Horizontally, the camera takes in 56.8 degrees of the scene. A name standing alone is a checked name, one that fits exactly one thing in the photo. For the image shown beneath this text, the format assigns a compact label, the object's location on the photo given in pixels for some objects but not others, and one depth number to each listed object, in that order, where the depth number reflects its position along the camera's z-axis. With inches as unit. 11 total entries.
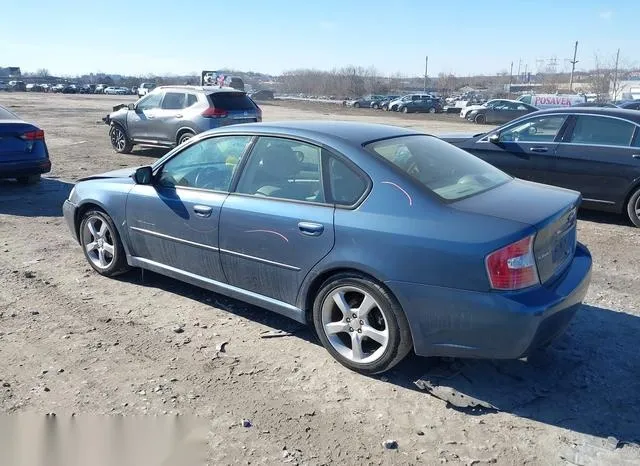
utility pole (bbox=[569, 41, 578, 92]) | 3031.5
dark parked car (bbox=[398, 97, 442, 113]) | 1825.8
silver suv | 528.1
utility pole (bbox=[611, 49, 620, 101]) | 2506.6
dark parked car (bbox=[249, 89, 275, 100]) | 2869.1
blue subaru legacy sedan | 131.5
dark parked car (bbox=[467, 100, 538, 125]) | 1344.7
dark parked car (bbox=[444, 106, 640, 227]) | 303.1
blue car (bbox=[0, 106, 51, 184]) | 366.3
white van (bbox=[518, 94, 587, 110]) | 1610.5
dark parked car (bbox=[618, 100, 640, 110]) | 993.0
